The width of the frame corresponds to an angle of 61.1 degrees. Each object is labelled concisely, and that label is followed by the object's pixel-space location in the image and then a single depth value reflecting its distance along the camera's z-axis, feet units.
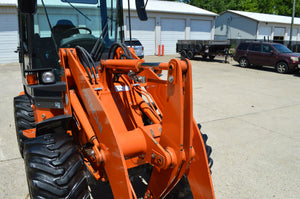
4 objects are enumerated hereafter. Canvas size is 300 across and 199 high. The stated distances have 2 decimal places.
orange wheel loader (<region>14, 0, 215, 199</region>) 6.73
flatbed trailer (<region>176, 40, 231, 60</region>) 62.85
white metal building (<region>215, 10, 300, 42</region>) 106.01
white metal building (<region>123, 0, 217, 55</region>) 78.17
